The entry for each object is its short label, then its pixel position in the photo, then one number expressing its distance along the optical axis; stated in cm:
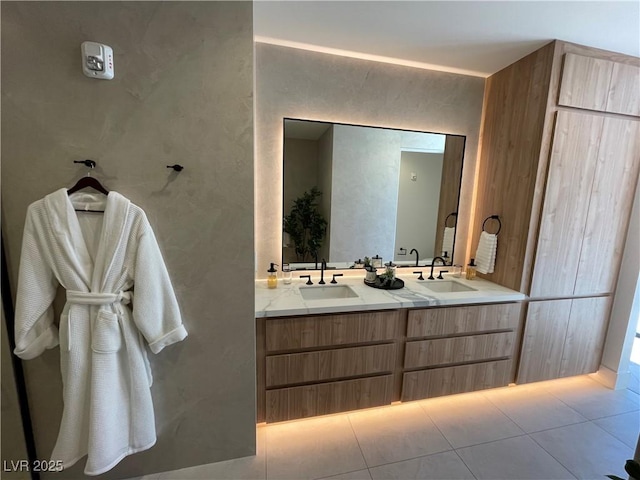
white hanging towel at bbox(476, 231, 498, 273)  220
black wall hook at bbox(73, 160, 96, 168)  118
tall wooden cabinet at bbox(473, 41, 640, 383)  186
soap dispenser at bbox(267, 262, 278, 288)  199
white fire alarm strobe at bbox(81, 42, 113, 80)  111
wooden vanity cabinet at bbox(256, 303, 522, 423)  167
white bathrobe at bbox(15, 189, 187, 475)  113
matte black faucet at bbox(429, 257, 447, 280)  234
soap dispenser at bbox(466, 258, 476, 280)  238
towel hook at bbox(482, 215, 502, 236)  220
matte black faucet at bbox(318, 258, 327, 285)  211
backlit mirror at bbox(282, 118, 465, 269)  210
